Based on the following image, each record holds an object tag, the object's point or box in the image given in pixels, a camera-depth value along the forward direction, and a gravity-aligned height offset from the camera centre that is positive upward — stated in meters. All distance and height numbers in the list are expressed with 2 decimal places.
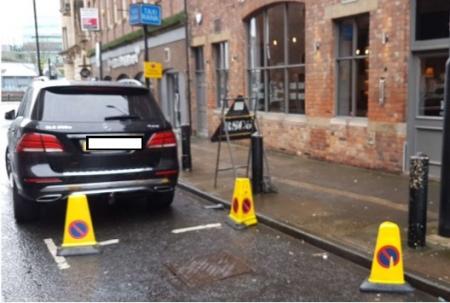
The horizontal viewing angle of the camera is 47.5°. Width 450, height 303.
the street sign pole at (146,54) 12.71 +0.93
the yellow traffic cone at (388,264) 4.34 -1.52
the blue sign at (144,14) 13.12 +2.00
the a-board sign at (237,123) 8.21 -0.56
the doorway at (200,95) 16.42 -0.17
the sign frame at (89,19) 25.26 +3.63
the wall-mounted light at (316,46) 10.50 +0.85
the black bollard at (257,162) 7.65 -1.10
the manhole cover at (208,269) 4.69 -1.72
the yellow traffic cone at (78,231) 5.42 -1.48
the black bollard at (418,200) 4.98 -1.13
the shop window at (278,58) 11.58 +0.74
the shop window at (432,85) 8.30 -0.01
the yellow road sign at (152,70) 12.29 +0.51
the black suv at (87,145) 5.89 -0.62
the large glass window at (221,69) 14.88 +0.61
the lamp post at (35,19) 36.05 +5.21
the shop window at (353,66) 9.72 +0.40
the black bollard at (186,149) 9.98 -1.16
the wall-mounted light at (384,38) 8.84 +0.82
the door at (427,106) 8.31 -0.35
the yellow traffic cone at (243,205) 6.36 -1.45
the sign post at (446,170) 5.09 -0.86
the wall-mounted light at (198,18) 15.54 +2.20
